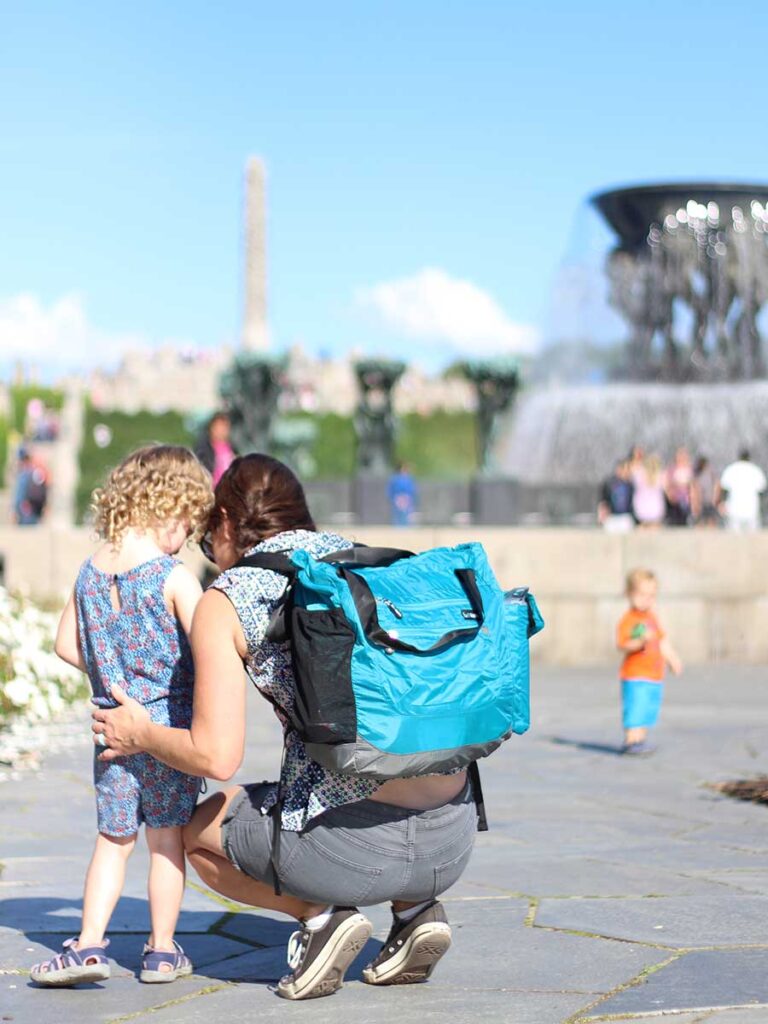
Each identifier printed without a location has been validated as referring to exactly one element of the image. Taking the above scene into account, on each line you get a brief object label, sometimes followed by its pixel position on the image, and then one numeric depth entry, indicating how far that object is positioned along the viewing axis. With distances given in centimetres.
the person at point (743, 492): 1528
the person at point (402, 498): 1708
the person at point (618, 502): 1513
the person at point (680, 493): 1658
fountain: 2073
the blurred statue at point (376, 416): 1936
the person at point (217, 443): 1007
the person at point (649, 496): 1480
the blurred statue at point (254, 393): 1894
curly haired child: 371
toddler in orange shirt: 786
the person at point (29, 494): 1716
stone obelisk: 8138
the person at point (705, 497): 1673
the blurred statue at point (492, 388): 1956
